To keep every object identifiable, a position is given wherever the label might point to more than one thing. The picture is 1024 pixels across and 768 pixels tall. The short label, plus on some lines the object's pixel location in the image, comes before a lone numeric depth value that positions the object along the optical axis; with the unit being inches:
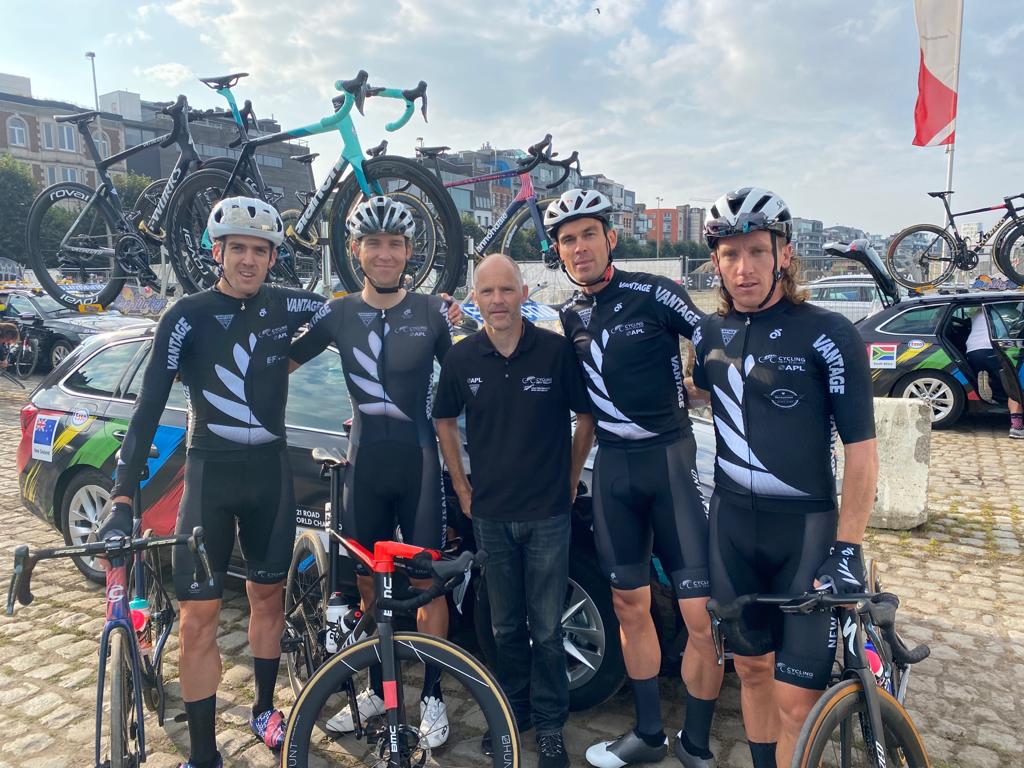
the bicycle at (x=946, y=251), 444.1
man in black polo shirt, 113.8
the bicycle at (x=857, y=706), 80.1
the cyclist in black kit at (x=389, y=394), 122.5
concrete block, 229.8
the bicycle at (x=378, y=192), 183.9
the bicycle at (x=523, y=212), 263.4
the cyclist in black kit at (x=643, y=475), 112.9
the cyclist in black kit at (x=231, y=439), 114.2
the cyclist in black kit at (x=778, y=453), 90.2
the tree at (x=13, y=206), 1417.3
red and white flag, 483.8
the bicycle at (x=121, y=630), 89.4
